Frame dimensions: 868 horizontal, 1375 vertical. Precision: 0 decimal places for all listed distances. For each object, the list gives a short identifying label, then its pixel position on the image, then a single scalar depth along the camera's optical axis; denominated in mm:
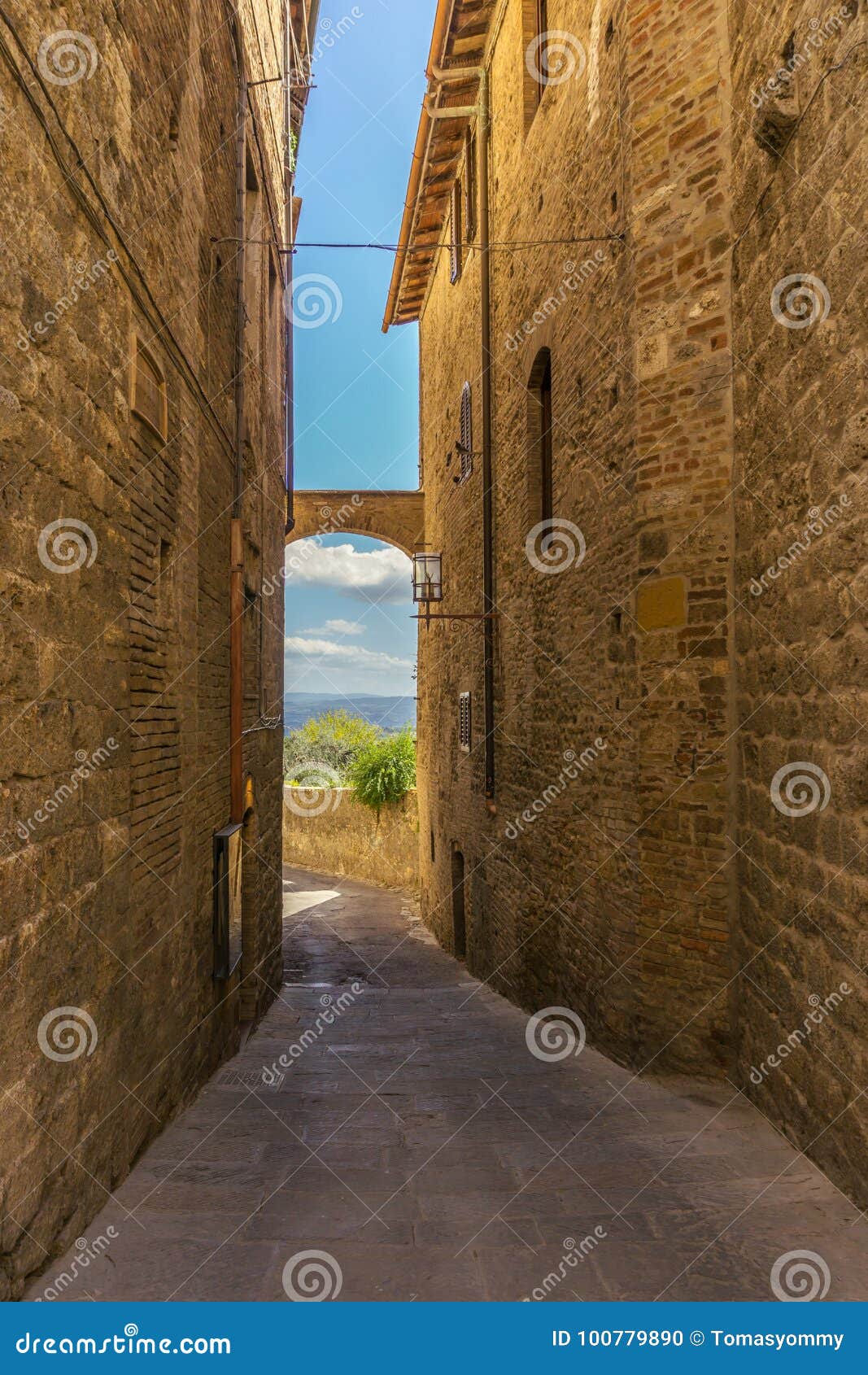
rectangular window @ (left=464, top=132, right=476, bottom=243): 10430
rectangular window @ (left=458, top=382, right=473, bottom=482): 10852
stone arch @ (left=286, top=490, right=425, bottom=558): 17688
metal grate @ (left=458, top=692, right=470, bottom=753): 10766
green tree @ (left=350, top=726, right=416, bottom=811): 20531
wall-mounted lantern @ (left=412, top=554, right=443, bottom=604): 11180
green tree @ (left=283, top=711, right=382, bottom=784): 26844
